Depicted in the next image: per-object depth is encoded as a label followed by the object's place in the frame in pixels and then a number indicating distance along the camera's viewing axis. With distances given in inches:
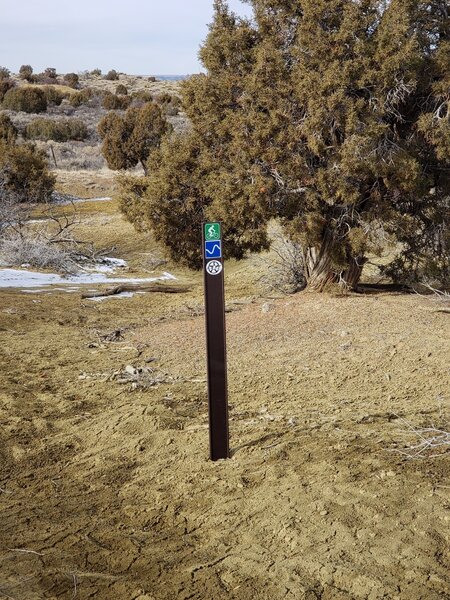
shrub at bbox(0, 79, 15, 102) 2030.8
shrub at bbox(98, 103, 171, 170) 1250.6
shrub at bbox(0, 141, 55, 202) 966.4
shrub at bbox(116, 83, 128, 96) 2298.2
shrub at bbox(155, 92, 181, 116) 1849.2
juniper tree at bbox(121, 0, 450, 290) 345.7
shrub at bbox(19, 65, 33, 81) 2514.8
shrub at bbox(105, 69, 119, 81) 2779.5
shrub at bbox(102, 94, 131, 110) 2010.3
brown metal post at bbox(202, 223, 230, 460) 168.7
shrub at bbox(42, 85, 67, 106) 2048.5
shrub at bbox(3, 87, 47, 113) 1915.6
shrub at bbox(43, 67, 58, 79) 2612.2
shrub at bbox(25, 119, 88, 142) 1654.8
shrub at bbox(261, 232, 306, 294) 503.3
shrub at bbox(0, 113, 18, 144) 1300.7
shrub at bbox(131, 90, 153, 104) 2030.0
